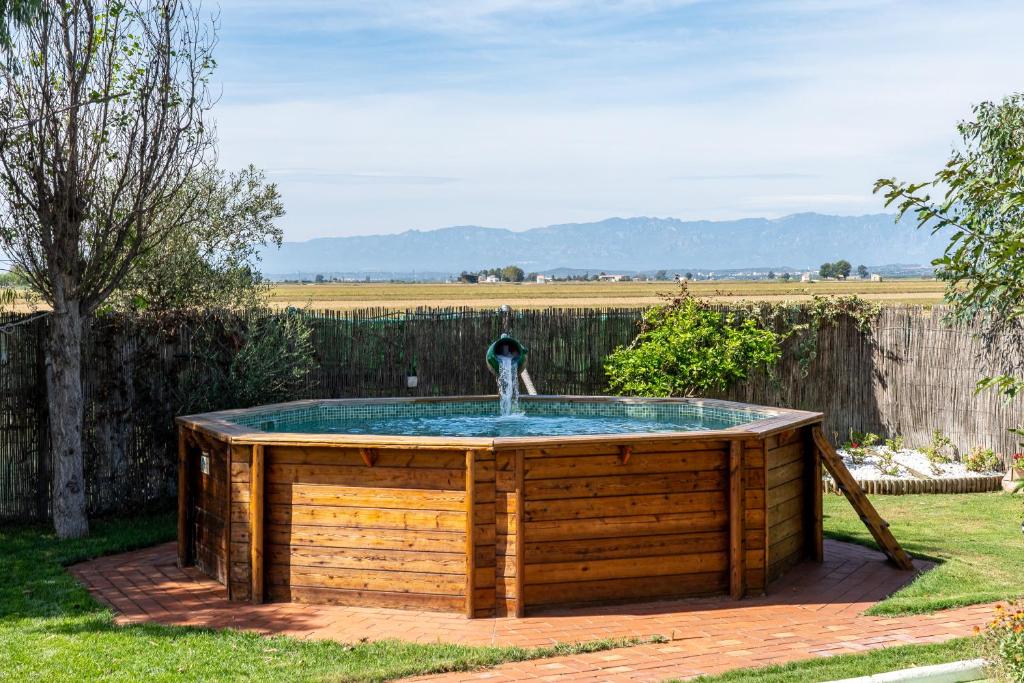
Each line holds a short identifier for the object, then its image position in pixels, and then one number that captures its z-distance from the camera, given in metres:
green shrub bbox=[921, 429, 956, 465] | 11.80
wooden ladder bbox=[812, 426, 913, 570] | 7.54
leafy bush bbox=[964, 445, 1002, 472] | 11.34
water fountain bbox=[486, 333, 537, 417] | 9.88
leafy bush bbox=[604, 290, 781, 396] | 11.58
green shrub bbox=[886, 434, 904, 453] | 12.26
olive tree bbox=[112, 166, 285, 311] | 11.41
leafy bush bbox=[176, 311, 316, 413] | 10.20
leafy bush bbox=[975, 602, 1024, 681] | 4.61
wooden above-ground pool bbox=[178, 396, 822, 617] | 6.33
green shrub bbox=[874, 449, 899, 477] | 11.27
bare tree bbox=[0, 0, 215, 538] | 8.32
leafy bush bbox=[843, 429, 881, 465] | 11.88
